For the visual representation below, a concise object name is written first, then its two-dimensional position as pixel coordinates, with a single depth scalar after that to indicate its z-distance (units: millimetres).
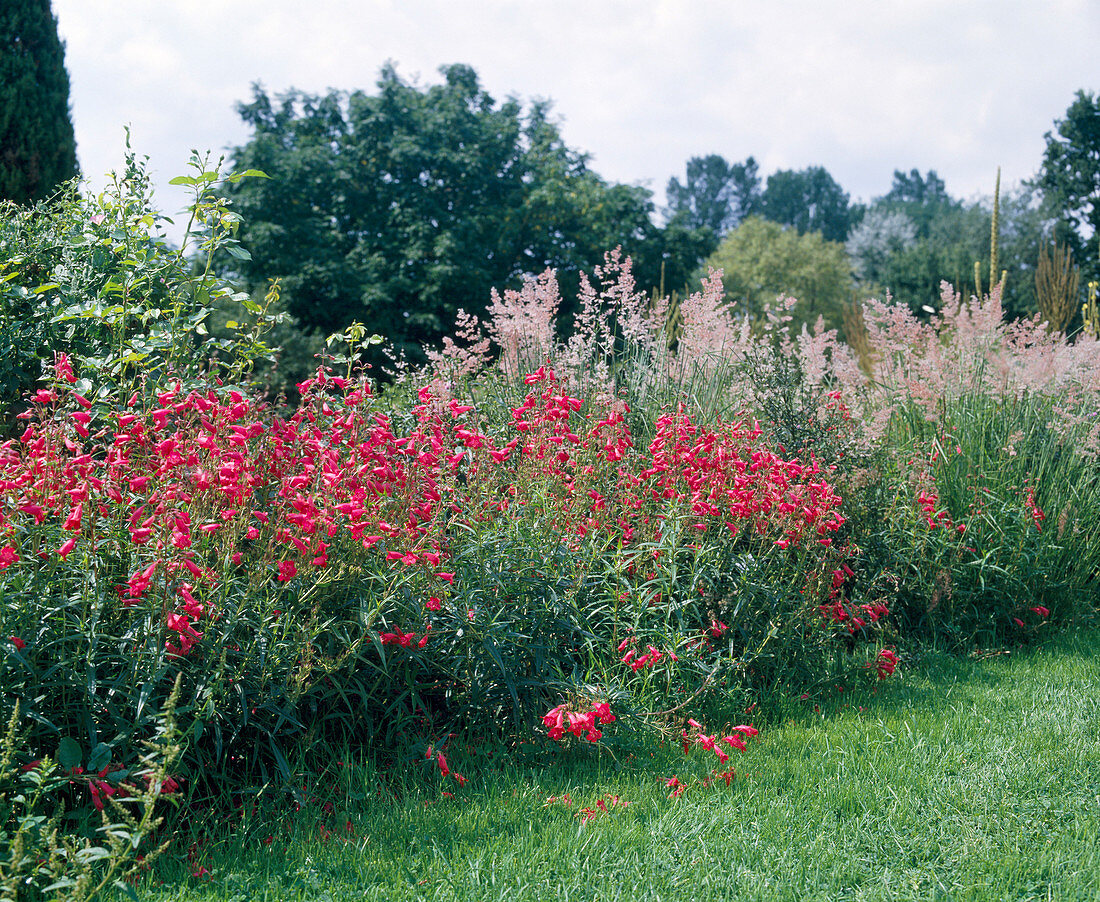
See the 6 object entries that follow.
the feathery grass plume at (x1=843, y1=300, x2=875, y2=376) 8938
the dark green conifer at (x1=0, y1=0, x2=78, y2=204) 8617
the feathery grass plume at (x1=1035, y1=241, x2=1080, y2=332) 8203
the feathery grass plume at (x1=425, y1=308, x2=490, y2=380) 4911
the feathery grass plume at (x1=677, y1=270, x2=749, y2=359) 4953
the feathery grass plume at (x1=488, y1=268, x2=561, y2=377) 5008
